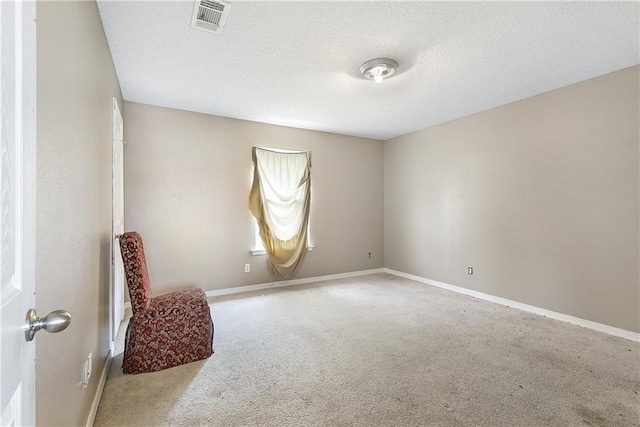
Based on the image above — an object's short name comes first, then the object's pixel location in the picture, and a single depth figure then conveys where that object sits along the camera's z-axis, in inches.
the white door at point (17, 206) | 22.5
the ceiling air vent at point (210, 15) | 75.3
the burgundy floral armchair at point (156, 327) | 87.4
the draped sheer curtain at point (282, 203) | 171.9
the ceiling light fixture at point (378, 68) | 101.5
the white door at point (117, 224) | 101.0
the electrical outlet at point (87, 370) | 61.1
